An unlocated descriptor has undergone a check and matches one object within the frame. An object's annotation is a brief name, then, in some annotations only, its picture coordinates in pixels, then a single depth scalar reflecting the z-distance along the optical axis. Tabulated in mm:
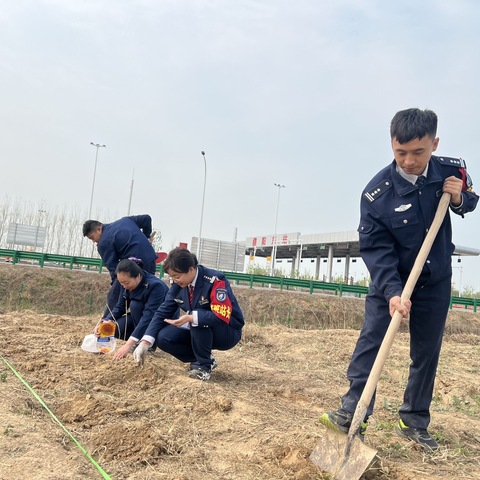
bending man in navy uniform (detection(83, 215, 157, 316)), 5840
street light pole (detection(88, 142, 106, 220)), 35656
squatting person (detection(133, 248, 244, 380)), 4145
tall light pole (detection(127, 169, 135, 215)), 34903
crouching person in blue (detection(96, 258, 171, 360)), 4945
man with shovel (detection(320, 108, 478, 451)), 2738
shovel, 2330
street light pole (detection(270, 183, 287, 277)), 37156
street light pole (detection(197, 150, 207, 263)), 28217
